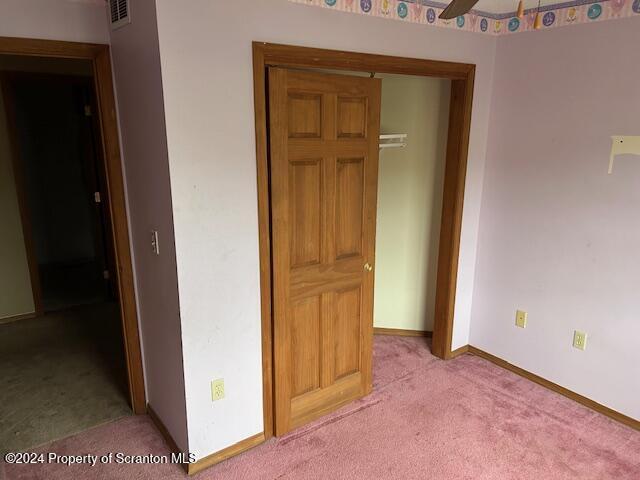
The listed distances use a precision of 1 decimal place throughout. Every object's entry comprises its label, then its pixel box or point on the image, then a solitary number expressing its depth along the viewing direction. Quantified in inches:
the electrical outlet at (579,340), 107.3
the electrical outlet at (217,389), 86.2
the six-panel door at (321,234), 86.4
